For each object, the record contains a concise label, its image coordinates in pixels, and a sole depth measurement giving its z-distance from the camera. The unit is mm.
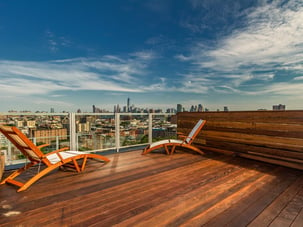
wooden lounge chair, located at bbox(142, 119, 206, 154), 4537
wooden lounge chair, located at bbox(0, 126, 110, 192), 2490
